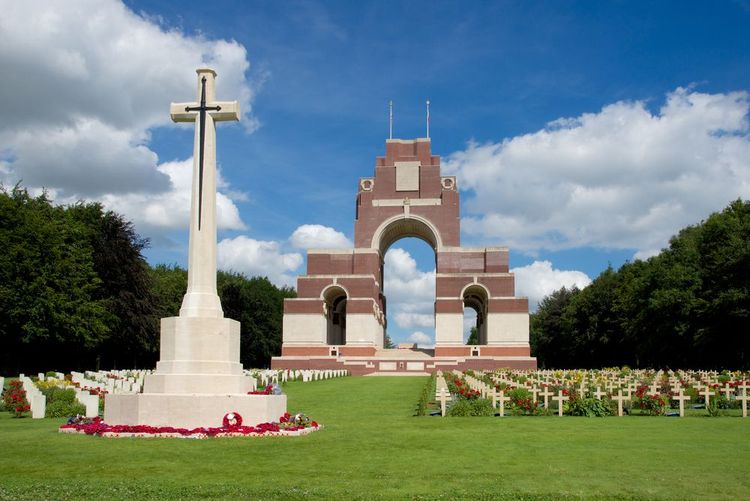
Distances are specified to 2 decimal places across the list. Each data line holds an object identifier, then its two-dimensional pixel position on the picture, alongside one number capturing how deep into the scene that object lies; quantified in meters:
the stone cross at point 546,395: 16.70
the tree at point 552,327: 73.88
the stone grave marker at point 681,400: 16.01
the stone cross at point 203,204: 13.18
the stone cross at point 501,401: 15.78
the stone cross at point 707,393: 16.95
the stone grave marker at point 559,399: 16.00
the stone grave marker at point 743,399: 15.96
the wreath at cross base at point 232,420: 11.91
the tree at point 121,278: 41.59
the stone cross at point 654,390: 16.58
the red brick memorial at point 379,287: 52.91
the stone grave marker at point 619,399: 15.92
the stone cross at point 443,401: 15.52
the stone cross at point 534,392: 16.34
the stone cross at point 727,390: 18.18
